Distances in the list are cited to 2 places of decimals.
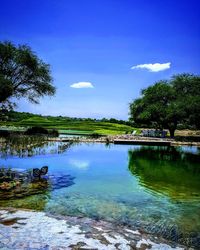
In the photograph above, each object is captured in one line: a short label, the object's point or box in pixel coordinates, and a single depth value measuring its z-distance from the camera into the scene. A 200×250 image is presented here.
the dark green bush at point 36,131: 28.61
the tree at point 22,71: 22.16
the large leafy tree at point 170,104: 29.54
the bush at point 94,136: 29.29
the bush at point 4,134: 25.39
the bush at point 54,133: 28.54
